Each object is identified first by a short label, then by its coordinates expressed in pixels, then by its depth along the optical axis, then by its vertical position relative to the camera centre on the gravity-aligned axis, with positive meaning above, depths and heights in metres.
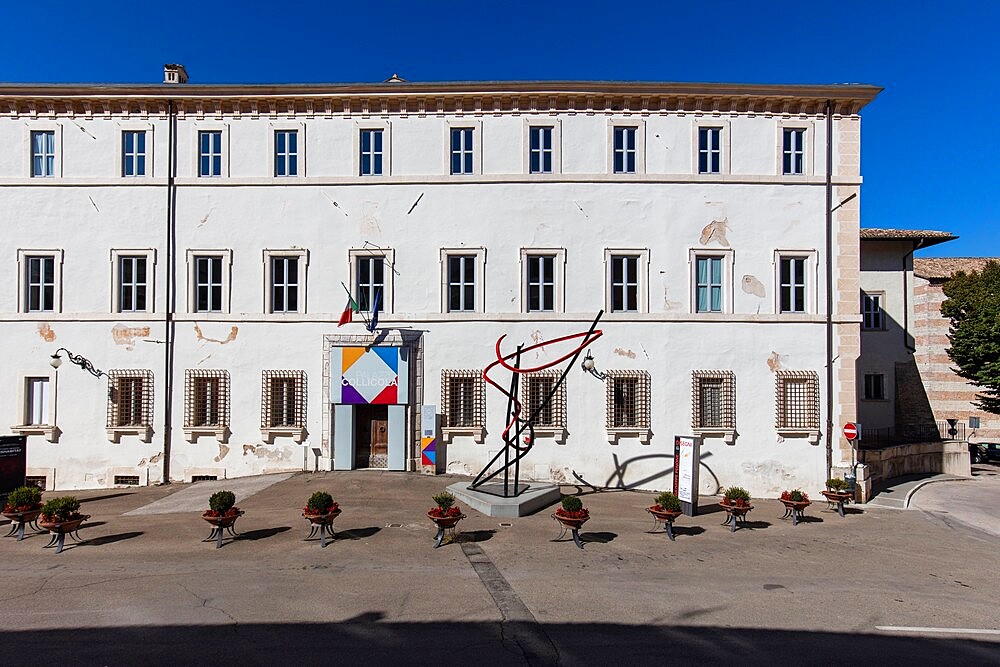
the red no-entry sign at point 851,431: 19.94 -2.96
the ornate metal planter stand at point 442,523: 12.45 -3.81
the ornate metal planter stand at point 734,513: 14.72 -4.22
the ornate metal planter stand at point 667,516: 13.57 -3.98
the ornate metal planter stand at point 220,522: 12.13 -3.73
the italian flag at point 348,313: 19.09 +0.87
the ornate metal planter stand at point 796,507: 15.81 -4.38
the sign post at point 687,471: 15.48 -3.43
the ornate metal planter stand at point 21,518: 12.57 -3.80
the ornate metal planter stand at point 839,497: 17.48 -4.57
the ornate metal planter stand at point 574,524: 12.76 -3.90
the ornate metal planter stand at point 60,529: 11.85 -3.79
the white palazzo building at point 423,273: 20.16 +2.30
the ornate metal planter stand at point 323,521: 12.21 -3.69
